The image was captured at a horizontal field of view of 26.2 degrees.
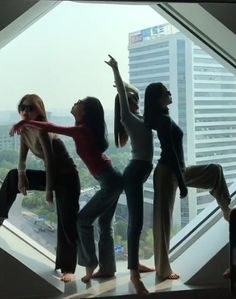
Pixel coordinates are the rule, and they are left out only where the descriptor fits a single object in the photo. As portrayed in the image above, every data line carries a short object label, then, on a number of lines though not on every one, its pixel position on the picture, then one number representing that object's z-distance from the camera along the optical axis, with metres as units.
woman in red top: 2.19
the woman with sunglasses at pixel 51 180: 2.16
